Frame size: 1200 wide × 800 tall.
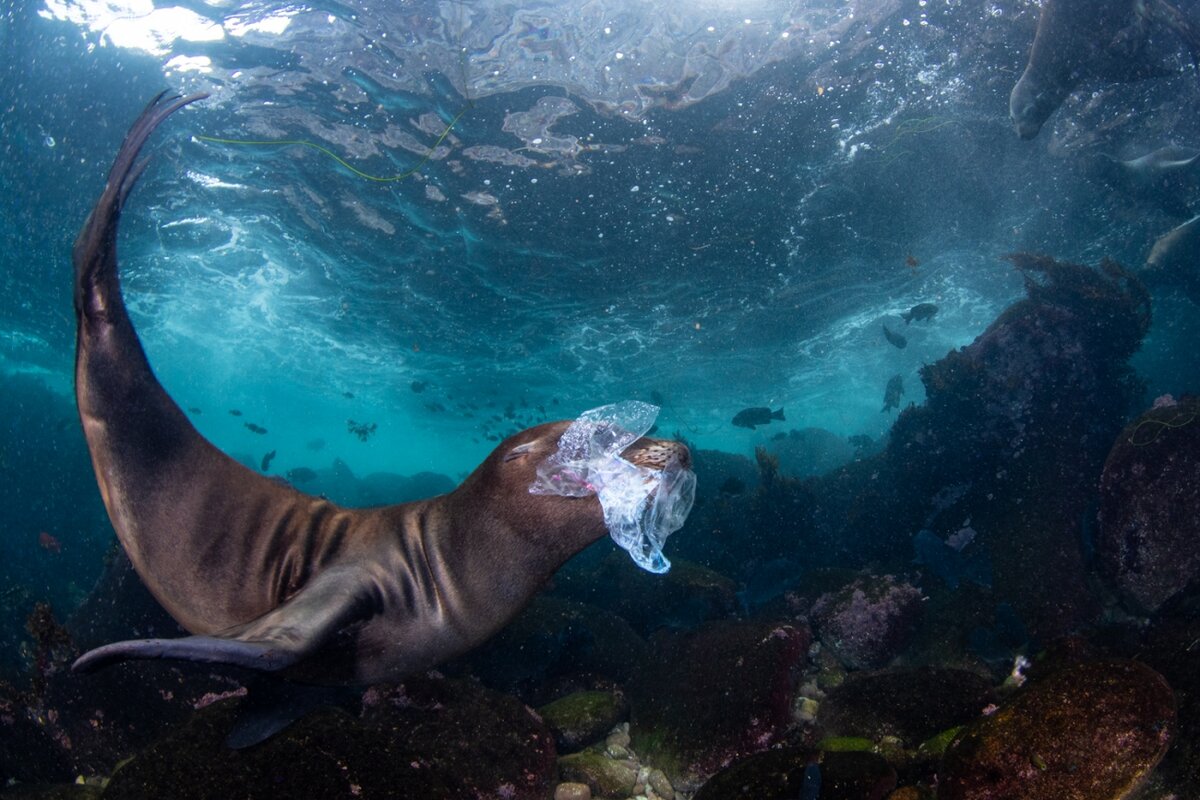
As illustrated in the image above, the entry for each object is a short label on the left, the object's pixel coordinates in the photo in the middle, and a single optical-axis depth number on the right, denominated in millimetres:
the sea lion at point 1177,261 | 13094
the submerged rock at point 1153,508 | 6398
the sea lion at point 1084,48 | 7375
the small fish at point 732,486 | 9156
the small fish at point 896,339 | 14423
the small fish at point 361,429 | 22766
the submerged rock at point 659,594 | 7961
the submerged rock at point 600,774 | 4367
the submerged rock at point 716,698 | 4652
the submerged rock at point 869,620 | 6566
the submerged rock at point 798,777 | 3131
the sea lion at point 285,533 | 2586
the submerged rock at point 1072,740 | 2893
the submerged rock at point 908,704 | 4228
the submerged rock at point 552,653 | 6207
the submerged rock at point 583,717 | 5082
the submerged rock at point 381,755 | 3449
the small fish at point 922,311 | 13094
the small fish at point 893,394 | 18812
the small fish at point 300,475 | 28109
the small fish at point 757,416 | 14078
